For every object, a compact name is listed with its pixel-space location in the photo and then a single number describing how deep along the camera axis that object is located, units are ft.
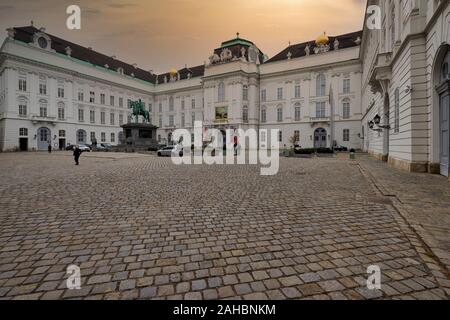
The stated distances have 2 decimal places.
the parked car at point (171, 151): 93.36
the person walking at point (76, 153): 57.37
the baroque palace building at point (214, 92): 147.13
